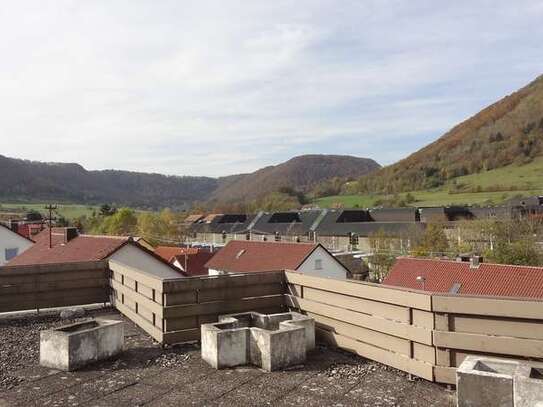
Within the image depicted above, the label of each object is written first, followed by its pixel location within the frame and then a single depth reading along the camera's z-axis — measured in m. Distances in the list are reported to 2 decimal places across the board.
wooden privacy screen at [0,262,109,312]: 9.93
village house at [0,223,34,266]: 36.00
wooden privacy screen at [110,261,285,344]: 7.54
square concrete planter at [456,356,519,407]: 4.77
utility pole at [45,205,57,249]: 26.84
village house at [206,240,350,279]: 34.72
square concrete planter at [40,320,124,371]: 6.68
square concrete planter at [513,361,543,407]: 4.48
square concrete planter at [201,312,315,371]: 6.52
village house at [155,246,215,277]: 46.28
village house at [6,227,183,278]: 19.98
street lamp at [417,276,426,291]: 26.22
